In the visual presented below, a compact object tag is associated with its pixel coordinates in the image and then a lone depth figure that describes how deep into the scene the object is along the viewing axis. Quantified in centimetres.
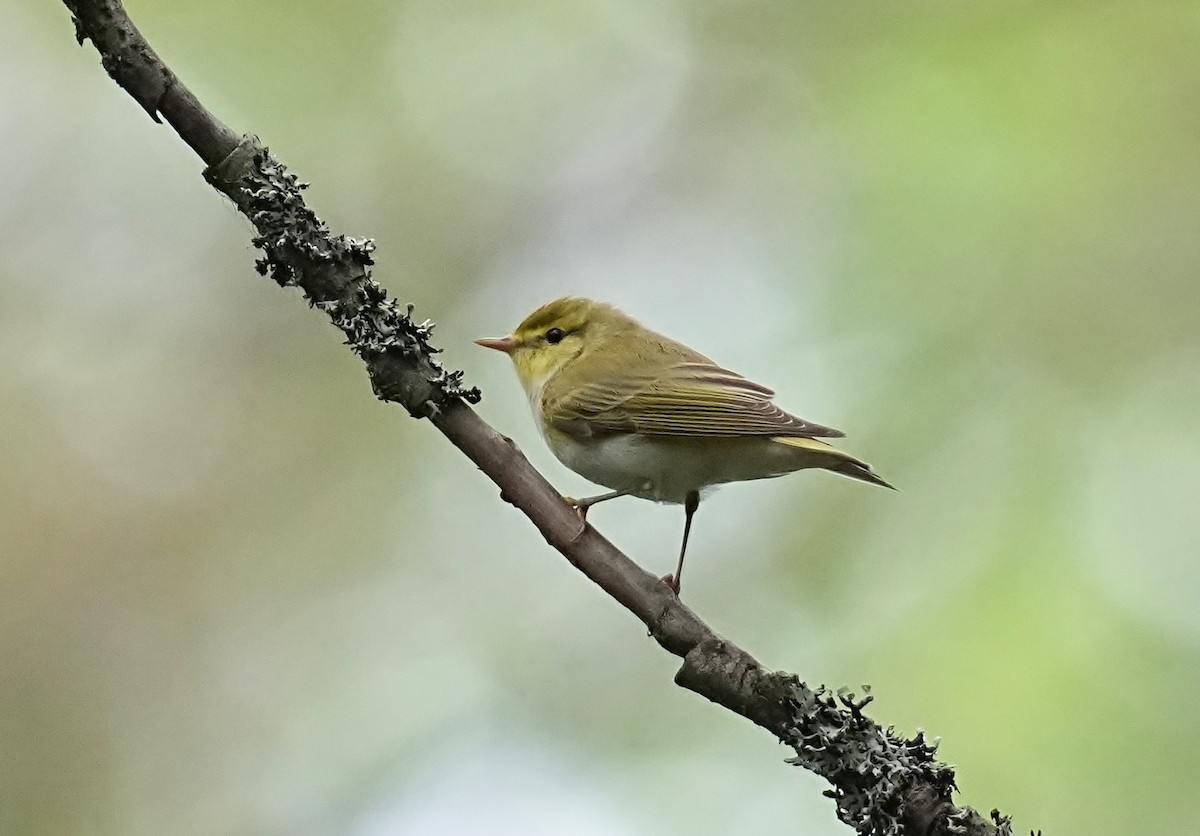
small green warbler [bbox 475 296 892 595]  422
